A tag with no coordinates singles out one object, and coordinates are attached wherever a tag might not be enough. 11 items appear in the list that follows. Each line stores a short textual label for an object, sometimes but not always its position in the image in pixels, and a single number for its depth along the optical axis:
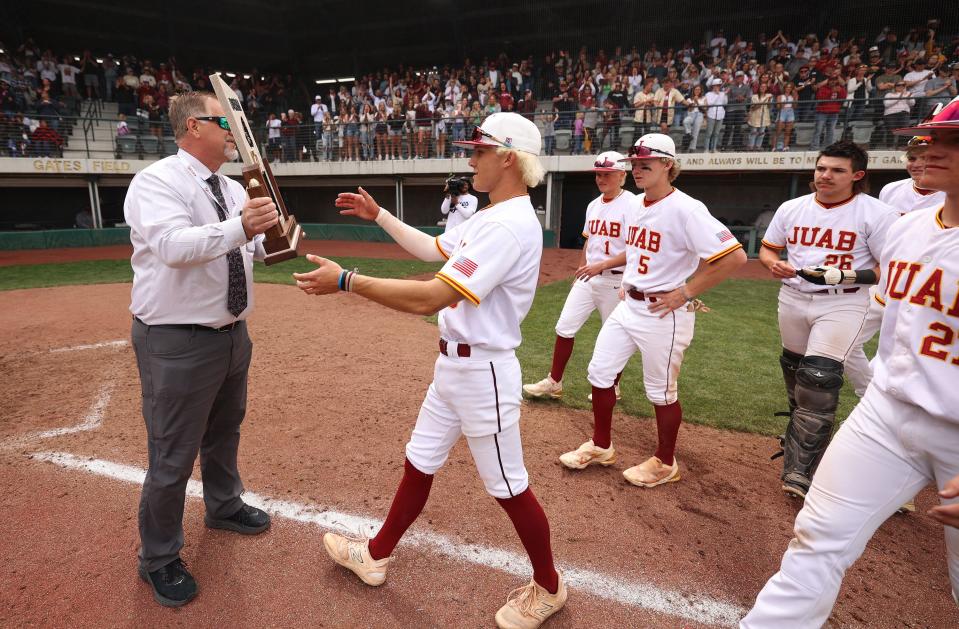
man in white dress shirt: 2.40
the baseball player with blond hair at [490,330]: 2.17
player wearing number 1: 5.02
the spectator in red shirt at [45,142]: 17.59
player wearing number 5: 3.49
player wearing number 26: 3.56
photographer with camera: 8.73
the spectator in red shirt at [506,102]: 18.08
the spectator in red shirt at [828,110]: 14.24
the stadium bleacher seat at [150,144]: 19.47
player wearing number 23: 1.85
